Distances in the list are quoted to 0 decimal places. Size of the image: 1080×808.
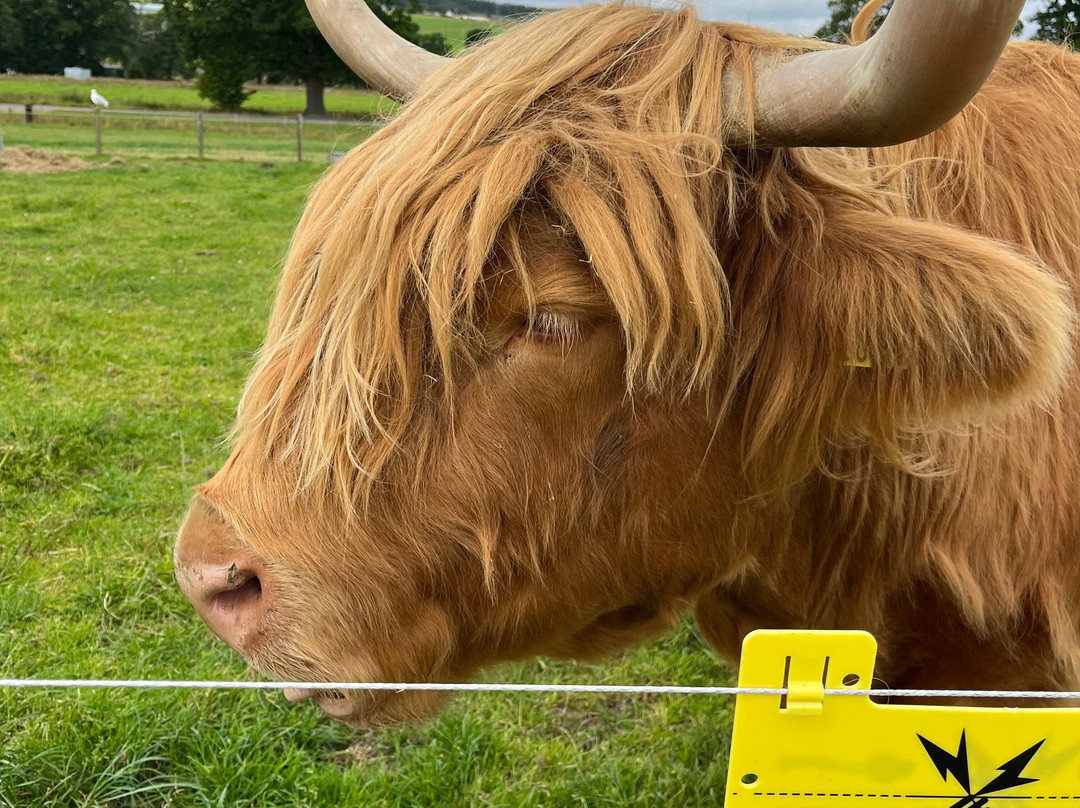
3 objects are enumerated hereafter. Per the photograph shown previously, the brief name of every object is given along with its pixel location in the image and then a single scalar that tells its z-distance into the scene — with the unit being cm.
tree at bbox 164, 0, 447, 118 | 3822
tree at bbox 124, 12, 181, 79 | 6375
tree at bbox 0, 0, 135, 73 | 5428
